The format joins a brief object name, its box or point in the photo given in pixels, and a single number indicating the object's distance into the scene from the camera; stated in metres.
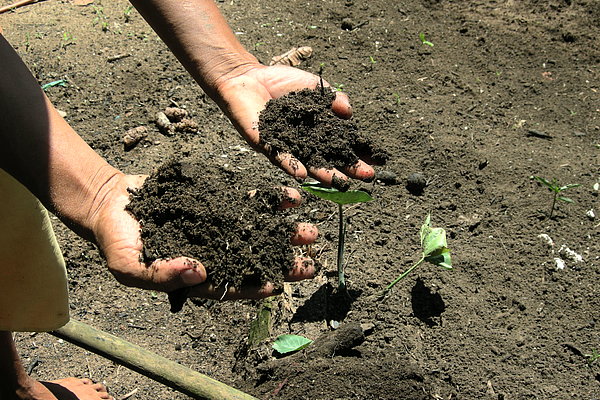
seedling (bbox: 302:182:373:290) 1.98
